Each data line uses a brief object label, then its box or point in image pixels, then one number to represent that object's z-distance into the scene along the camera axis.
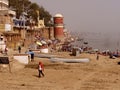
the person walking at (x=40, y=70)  24.90
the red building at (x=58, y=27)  74.62
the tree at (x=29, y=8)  69.69
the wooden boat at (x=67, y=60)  32.81
